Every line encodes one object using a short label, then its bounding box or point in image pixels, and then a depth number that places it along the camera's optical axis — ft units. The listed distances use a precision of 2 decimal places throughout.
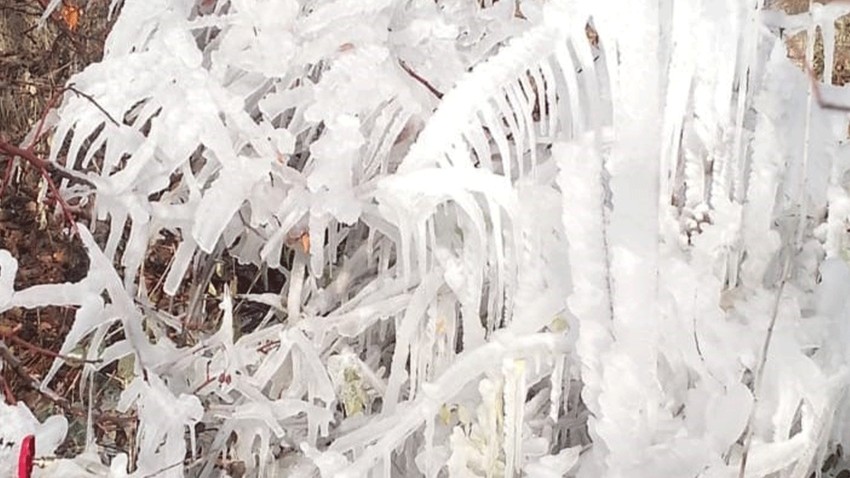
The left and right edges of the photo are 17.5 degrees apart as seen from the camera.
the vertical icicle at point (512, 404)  11.71
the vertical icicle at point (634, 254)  11.37
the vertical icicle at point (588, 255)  11.45
